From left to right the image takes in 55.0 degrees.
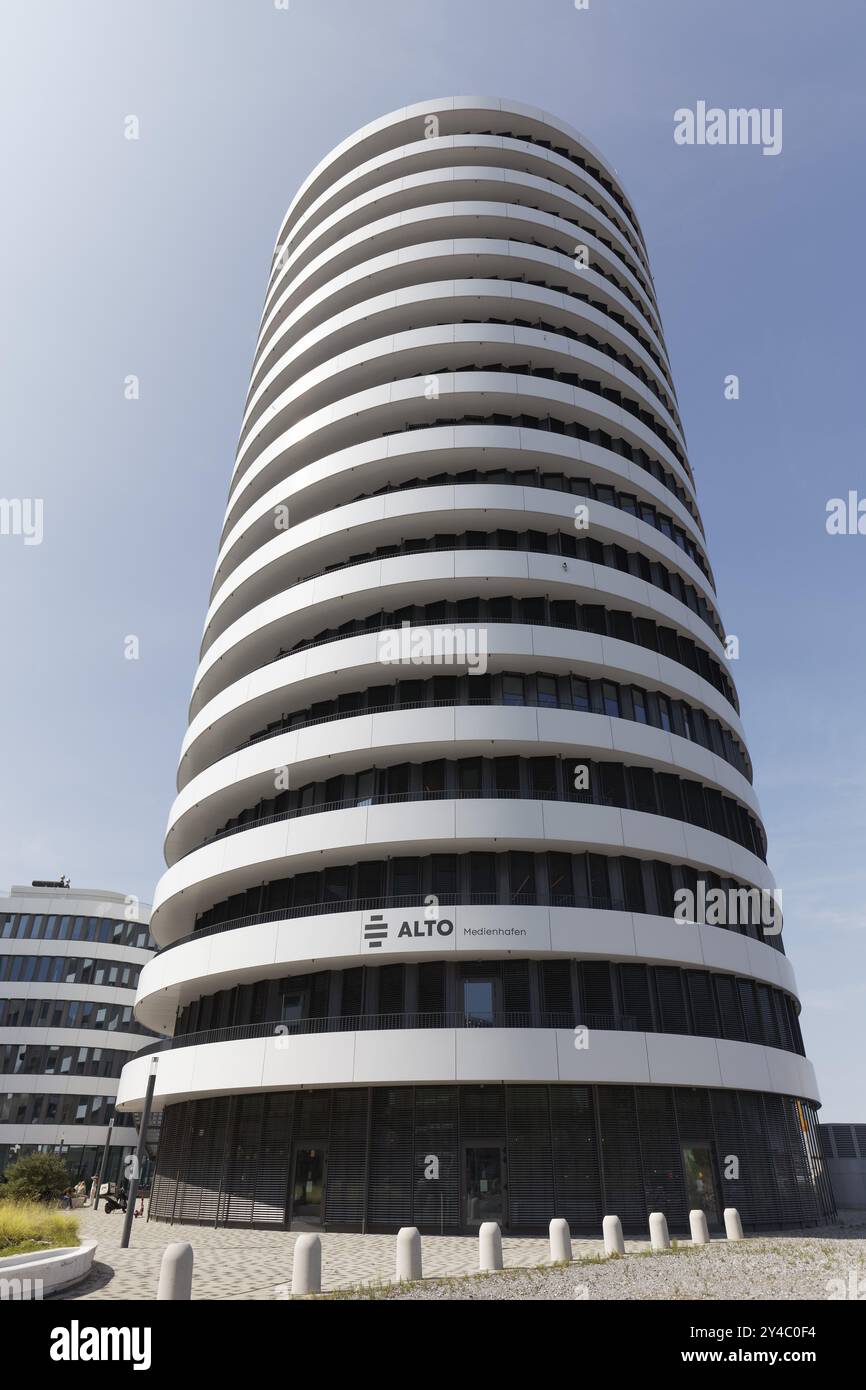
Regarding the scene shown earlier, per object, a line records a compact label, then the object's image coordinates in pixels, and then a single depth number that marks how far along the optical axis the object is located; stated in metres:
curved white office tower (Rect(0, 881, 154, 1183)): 57.19
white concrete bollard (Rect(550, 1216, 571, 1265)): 15.57
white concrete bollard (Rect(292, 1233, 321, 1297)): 12.25
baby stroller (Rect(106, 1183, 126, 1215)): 31.75
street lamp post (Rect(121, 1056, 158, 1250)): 18.86
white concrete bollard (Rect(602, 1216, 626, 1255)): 16.83
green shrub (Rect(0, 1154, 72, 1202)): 32.88
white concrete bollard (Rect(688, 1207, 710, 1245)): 18.75
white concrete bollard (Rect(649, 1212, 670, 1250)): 17.64
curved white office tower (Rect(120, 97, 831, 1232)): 22.80
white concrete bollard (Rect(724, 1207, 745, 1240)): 20.39
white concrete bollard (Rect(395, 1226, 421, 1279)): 13.04
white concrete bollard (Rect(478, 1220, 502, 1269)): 14.31
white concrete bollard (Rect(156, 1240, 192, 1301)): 10.46
